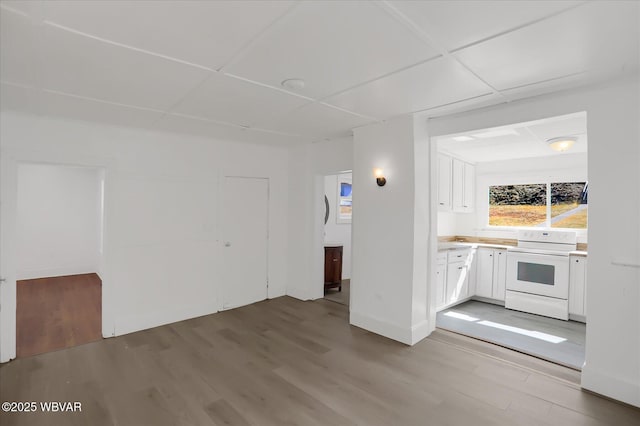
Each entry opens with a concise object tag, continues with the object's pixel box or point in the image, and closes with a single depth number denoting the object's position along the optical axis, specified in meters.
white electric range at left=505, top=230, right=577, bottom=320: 4.48
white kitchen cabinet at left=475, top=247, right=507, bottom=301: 5.13
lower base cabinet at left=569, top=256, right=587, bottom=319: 4.30
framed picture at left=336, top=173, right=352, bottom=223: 6.80
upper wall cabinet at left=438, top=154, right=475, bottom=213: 5.01
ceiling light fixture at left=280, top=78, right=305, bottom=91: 2.50
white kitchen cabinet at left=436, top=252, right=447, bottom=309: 4.58
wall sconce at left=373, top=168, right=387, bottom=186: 3.78
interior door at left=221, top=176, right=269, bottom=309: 4.82
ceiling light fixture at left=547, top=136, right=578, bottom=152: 3.84
